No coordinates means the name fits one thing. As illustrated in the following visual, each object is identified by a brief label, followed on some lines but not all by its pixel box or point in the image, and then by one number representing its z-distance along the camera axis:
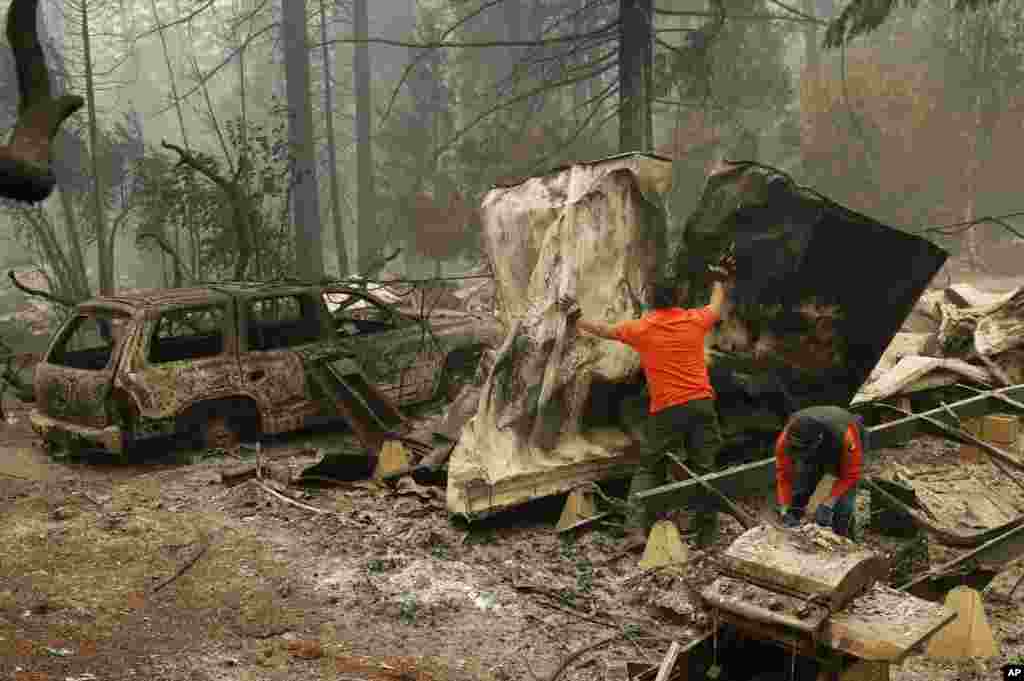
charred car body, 8.09
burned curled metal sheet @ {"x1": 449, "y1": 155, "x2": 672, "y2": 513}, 6.73
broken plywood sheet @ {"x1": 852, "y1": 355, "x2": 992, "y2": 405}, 8.88
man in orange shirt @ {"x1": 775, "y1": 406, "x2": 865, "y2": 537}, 5.04
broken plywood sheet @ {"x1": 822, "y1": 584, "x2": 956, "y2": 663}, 2.97
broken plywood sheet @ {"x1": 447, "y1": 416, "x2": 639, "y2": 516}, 6.48
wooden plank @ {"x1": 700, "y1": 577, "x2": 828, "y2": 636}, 3.07
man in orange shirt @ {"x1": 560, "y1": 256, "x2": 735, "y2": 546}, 6.39
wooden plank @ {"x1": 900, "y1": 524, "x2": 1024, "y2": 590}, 4.80
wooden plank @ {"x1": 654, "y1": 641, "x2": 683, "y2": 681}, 3.13
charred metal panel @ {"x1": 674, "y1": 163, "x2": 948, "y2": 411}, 7.16
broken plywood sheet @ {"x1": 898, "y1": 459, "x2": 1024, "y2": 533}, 6.96
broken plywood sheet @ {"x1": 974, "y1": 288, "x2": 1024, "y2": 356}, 9.54
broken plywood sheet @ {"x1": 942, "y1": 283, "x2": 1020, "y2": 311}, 10.27
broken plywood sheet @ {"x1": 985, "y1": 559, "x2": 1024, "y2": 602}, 5.46
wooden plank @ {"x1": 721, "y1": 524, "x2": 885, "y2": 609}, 3.19
